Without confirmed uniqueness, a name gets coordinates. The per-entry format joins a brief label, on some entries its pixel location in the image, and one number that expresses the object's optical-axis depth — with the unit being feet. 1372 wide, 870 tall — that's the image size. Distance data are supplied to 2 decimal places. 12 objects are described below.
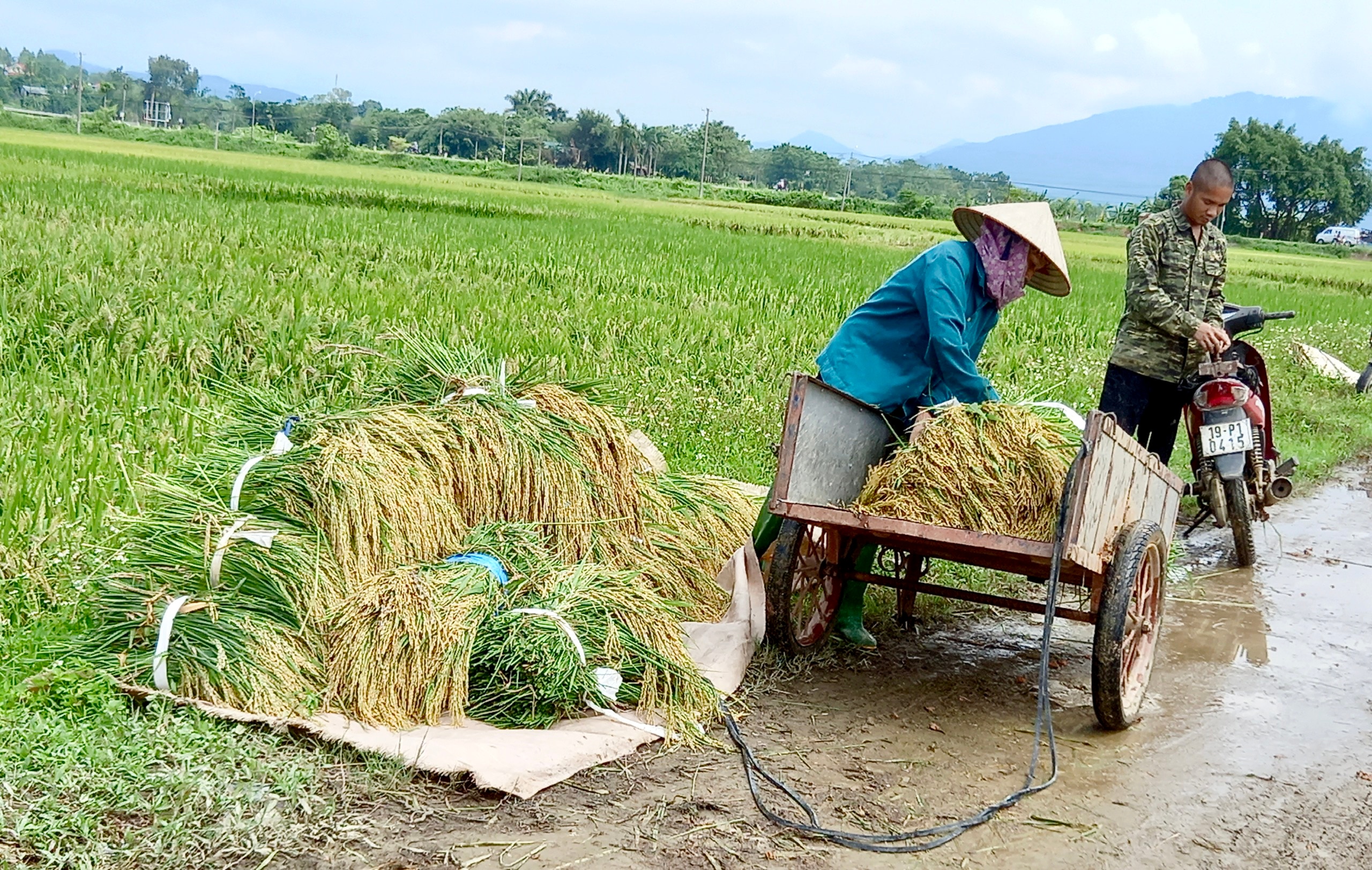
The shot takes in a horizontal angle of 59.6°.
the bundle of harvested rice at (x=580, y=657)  11.19
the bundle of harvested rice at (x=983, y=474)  11.76
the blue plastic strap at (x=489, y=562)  12.14
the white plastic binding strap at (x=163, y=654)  10.09
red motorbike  18.52
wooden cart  11.42
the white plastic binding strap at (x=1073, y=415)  12.70
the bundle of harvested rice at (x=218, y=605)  10.29
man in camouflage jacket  17.15
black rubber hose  9.53
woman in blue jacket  12.84
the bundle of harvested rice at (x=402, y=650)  10.66
